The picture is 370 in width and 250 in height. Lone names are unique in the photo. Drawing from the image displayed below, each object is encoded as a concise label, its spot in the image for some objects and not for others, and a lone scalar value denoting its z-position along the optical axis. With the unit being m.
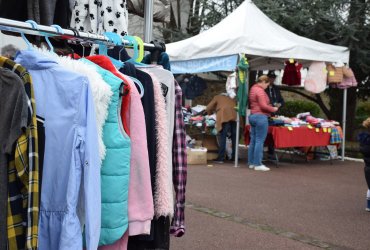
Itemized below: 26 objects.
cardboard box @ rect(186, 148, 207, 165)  10.22
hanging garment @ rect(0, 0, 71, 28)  2.80
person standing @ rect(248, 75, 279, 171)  9.34
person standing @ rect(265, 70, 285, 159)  10.39
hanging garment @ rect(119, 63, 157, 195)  2.47
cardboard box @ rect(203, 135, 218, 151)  11.09
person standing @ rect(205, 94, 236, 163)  10.18
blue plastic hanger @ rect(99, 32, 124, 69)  2.53
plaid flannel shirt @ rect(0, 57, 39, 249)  1.84
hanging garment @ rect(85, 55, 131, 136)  2.28
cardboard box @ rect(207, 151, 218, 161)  11.02
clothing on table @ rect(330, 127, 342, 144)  10.72
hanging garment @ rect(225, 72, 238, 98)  9.84
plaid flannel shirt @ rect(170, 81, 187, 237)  2.69
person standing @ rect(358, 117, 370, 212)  5.79
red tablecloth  9.71
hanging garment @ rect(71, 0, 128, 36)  3.15
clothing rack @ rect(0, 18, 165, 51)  2.10
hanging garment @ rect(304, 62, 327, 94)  10.48
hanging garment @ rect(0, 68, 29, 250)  1.82
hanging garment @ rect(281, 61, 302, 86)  11.48
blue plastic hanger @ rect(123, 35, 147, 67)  2.66
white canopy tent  9.45
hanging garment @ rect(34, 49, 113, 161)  2.12
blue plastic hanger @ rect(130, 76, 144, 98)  2.42
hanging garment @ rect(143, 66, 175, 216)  2.57
